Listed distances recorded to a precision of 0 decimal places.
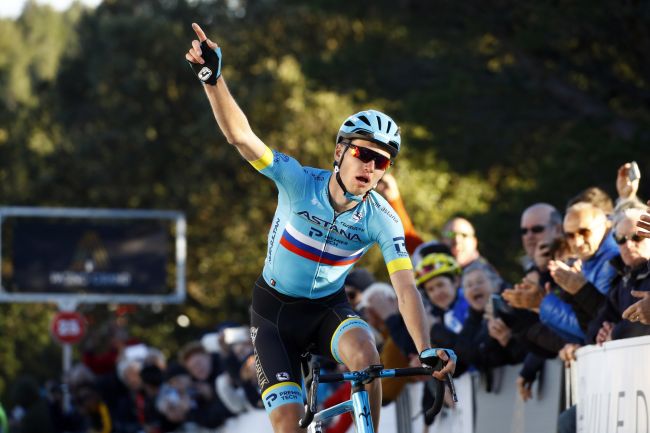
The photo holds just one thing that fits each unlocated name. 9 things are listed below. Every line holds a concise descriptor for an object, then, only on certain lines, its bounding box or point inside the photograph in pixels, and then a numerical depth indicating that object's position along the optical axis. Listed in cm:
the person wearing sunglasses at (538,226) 1930
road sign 5578
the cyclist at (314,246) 1467
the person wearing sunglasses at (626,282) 1527
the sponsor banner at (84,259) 6037
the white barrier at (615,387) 1335
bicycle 1245
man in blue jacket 1680
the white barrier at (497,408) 1825
